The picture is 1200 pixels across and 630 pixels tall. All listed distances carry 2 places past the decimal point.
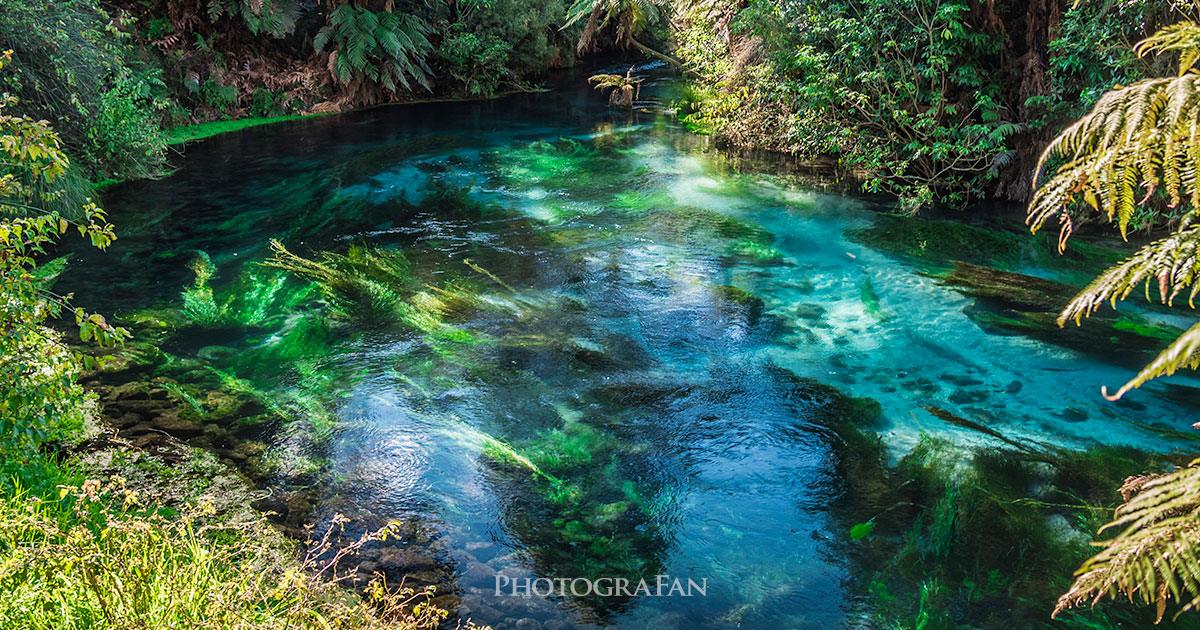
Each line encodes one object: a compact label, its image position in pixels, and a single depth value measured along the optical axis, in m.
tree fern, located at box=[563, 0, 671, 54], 15.23
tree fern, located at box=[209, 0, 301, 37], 15.08
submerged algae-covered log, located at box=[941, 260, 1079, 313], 7.14
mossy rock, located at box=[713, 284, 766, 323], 7.19
